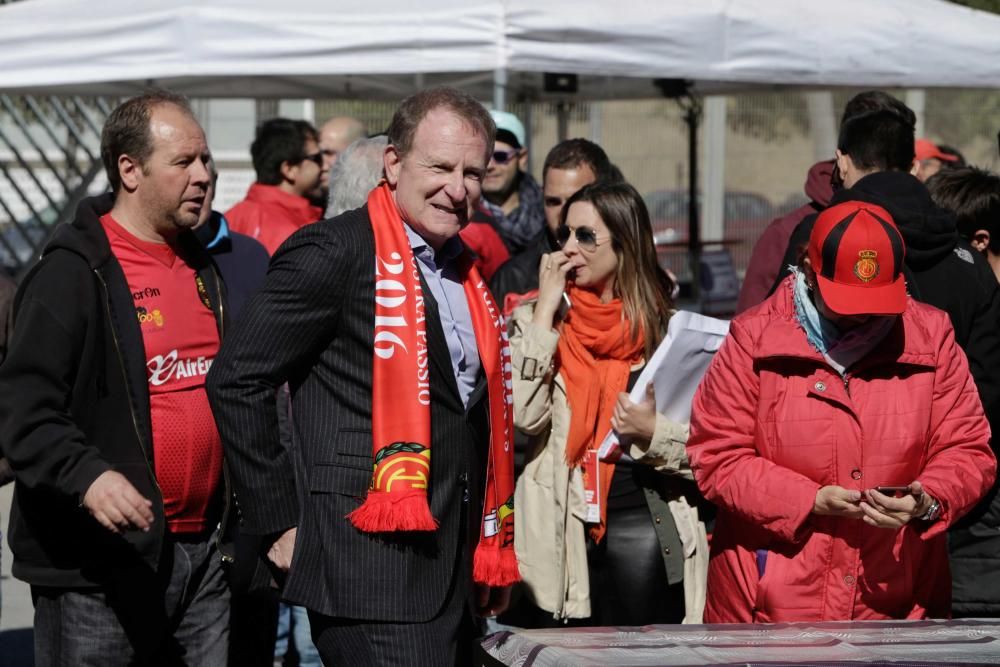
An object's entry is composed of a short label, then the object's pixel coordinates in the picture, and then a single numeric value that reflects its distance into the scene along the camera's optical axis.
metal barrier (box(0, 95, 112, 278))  10.74
